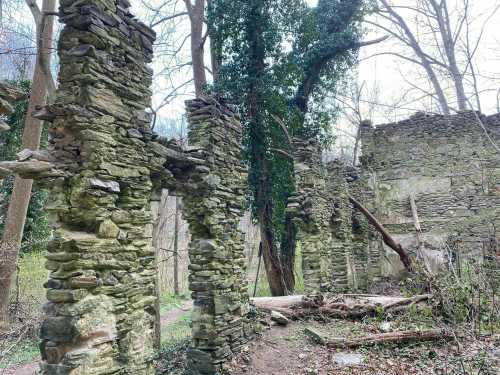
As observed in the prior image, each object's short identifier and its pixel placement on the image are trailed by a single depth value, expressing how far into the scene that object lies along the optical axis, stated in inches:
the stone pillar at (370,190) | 565.9
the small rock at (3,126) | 109.9
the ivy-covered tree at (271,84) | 454.0
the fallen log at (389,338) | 248.5
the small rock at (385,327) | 273.7
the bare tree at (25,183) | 365.1
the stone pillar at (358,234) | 553.2
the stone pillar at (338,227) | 470.6
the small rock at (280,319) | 318.0
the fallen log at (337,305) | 307.3
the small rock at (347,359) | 235.4
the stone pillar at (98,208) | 160.2
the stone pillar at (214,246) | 251.8
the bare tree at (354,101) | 574.8
